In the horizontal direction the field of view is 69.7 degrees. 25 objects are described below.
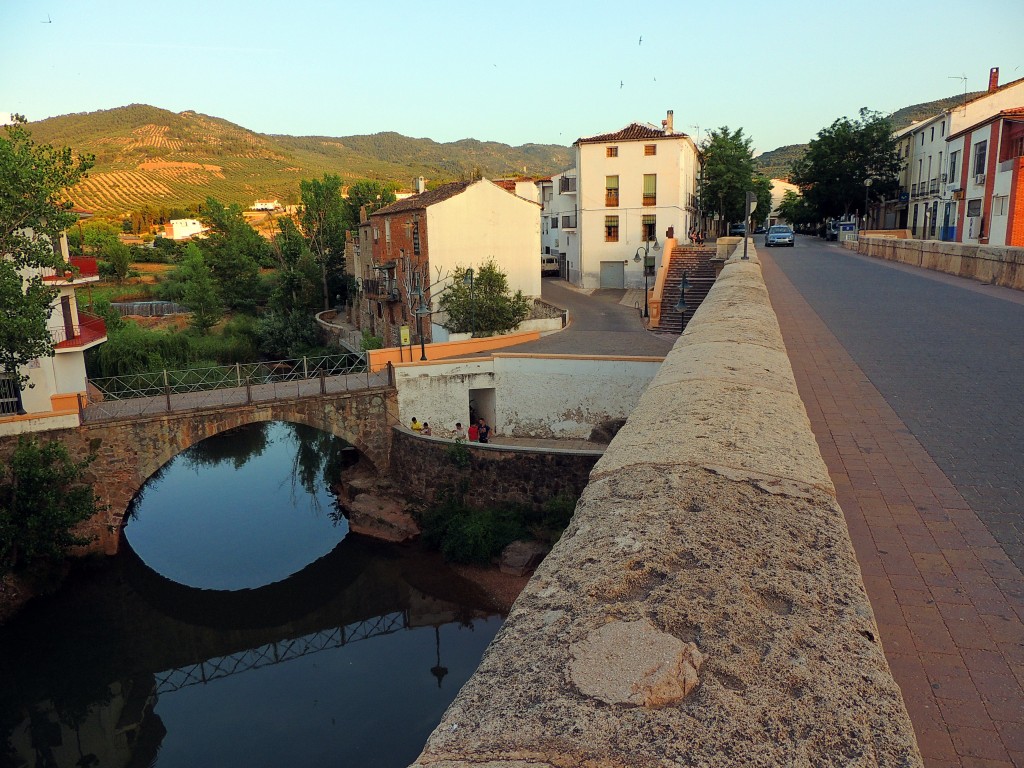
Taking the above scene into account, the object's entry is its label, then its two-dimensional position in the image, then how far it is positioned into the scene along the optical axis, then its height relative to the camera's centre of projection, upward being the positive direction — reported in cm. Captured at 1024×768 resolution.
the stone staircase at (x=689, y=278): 2702 -166
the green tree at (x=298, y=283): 4406 -248
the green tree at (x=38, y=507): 1659 -594
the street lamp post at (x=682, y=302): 2310 -214
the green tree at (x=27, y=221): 1462 +50
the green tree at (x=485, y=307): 2622 -242
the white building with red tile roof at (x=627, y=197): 3747 +199
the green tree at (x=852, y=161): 4434 +430
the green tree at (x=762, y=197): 5616 +316
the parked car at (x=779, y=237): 3400 -15
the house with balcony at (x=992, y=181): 2514 +193
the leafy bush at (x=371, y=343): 3084 -429
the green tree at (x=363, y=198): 4838 +276
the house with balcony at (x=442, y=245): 2997 -24
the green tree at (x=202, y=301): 3878 -308
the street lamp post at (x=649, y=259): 3737 -119
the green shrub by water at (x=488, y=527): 1877 -744
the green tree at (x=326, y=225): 4569 +99
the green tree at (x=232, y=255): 4750 -87
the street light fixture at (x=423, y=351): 2066 -340
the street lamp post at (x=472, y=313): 2619 -261
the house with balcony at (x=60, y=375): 1838 -343
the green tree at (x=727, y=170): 4328 +375
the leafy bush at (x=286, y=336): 3788 -486
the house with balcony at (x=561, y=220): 4148 +105
